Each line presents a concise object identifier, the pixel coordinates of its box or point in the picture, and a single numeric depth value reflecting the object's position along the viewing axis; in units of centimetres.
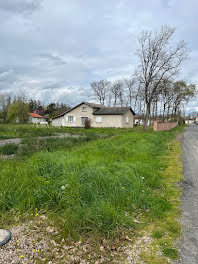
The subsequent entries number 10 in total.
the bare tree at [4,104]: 4917
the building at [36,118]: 6012
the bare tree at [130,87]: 5922
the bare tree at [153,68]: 2462
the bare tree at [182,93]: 4007
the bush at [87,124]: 3206
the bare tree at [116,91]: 6444
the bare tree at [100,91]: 6406
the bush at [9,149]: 902
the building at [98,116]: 3411
